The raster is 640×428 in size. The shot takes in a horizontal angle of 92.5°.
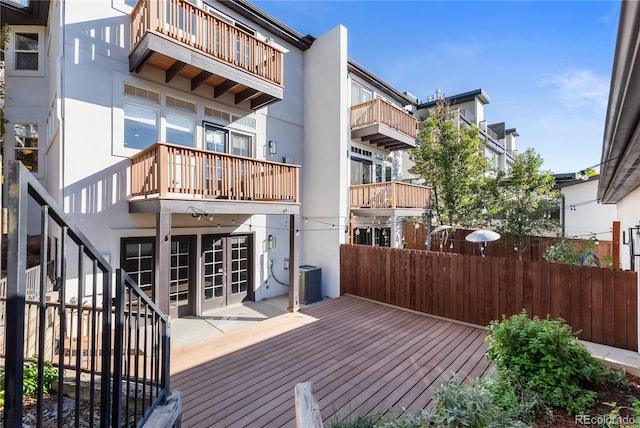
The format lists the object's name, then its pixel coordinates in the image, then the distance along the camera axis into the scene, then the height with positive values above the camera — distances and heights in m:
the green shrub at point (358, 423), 3.13 -2.15
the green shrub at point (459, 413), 2.71 -1.78
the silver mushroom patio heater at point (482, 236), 8.23 -0.49
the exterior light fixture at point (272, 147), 9.48 +2.19
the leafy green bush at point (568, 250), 9.20 -1.01
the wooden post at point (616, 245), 6.48 -0.59
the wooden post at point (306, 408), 2.38 -1.60
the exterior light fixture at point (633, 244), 5.65 -0.51
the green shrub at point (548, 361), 3.46 -1.75
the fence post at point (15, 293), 1.27 -0.32
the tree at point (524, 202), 11.42 +0.65
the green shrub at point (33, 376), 3.50 -1.90
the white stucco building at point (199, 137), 6.20 +2.18
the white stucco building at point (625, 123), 1.57 +0.84
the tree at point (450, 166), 12.23 +2.15
